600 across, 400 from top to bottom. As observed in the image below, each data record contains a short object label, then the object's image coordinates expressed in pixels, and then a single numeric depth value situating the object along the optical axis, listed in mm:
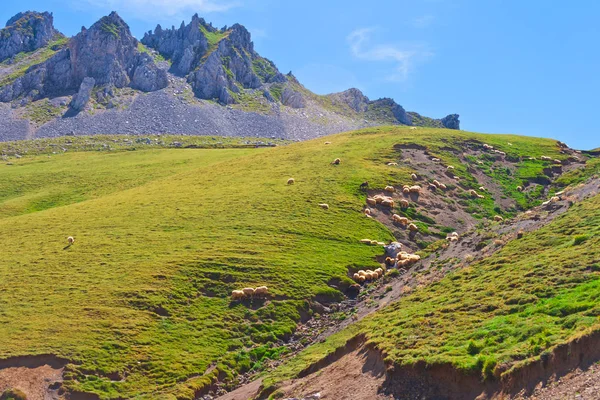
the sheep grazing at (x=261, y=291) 47094
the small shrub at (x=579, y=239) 36319
